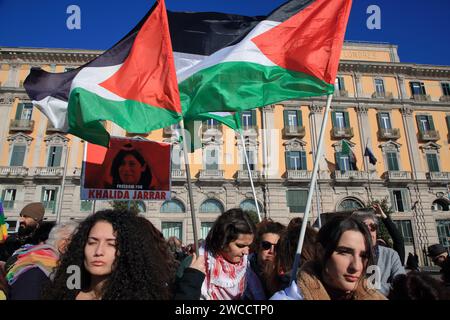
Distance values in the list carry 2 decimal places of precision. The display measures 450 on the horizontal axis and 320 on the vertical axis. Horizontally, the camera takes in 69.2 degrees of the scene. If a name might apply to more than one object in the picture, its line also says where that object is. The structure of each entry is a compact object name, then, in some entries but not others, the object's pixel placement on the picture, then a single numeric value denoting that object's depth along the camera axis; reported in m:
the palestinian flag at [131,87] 3.65
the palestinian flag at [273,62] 3.61
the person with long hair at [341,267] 2.02
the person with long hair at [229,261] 2.79
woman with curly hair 2.10
